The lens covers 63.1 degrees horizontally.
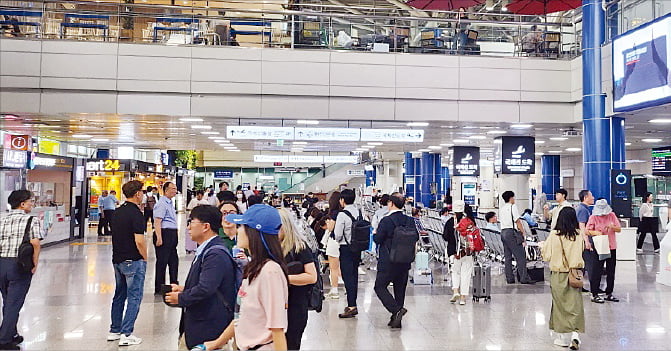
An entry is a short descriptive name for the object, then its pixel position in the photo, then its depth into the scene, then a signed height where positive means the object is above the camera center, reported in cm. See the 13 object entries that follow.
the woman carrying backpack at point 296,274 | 348 -52
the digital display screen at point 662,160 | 1816 +129
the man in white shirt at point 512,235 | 981 -70
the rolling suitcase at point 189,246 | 1401 -136
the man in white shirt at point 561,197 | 915 +0
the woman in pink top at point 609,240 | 848 -69
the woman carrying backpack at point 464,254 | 805 -87
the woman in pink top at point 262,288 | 260 -45
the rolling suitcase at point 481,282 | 843 -134
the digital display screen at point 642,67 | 944 +244
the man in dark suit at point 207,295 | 295 -56
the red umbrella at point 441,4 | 1475 +527
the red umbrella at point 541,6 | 1521 +537
